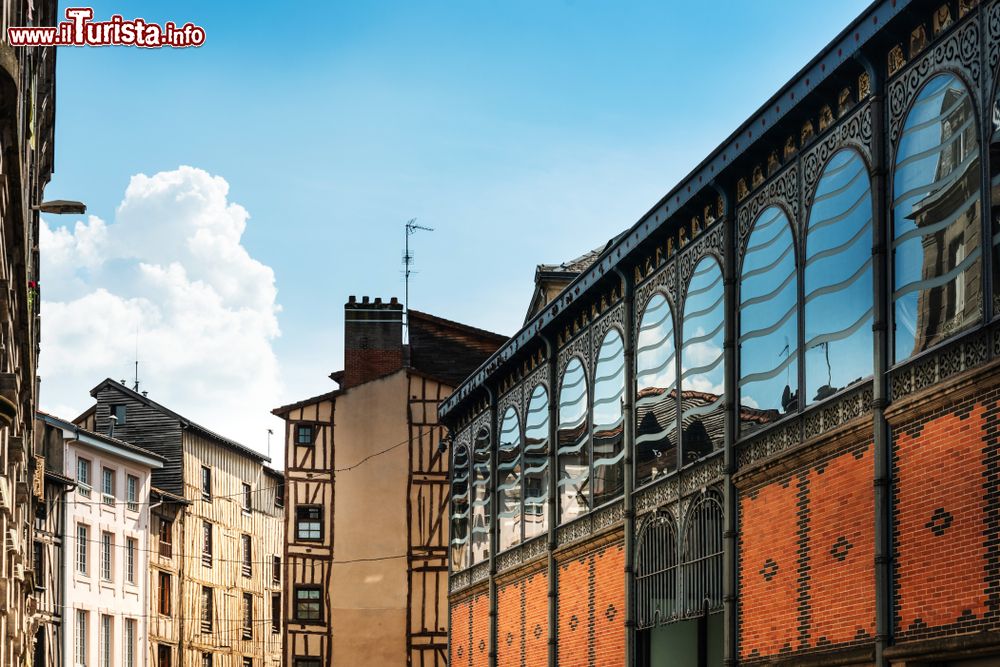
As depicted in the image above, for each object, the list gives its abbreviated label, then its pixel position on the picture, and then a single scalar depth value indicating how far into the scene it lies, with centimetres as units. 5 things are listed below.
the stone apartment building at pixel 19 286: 1426
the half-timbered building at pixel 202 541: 5888
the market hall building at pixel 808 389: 1261
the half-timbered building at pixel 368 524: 4497
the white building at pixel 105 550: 5325
